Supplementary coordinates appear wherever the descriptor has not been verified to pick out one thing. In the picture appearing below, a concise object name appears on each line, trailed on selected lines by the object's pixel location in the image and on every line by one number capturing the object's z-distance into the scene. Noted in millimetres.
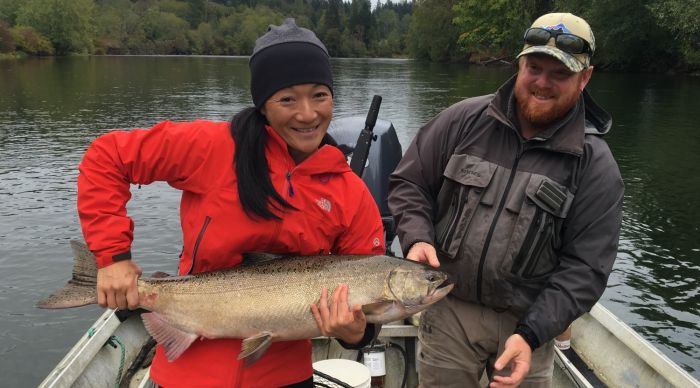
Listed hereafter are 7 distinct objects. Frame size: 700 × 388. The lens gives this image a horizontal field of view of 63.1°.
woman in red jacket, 2586
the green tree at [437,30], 81688
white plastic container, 4363
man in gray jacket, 3238
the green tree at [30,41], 75625
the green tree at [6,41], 70438
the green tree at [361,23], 138475
